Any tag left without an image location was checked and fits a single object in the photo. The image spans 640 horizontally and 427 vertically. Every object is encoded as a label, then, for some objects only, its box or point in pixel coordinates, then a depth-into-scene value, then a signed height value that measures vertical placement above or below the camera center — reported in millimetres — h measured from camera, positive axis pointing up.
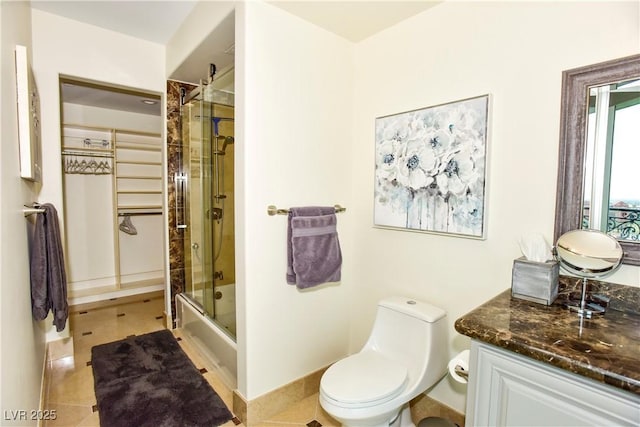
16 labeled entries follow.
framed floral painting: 1641 +150
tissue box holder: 1300 -348
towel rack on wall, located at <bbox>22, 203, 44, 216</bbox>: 1551 -95
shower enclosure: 2387 -60
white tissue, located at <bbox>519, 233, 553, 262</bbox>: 1369 -223
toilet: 1449 -895
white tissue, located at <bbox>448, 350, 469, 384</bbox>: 1453 -762
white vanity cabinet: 859 -593
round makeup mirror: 1221 -227
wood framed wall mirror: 1231 +180
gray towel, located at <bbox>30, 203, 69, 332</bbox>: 1680 -433
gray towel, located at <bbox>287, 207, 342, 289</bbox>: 1938 -335
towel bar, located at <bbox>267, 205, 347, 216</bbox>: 1868 -101
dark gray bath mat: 1907 -1325
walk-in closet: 3830 -23
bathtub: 2133 -1117
